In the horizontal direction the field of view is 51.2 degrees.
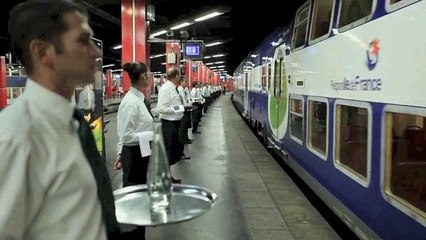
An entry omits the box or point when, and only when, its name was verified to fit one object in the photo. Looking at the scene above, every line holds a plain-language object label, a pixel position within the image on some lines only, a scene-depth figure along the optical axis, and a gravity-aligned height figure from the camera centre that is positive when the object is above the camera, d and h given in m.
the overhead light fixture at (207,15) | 14.26 +2.32
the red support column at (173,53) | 13.70 +1.07
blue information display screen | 14.27 +1.20
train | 2.88 -0.20
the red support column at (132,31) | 10.30 +1.29
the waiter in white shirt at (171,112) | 6.66 -0.38
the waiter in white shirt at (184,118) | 9.04 -0.69
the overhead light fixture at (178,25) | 16.70 +2.49
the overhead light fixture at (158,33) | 20.59 +2.55
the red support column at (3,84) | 7.62 +0.05
